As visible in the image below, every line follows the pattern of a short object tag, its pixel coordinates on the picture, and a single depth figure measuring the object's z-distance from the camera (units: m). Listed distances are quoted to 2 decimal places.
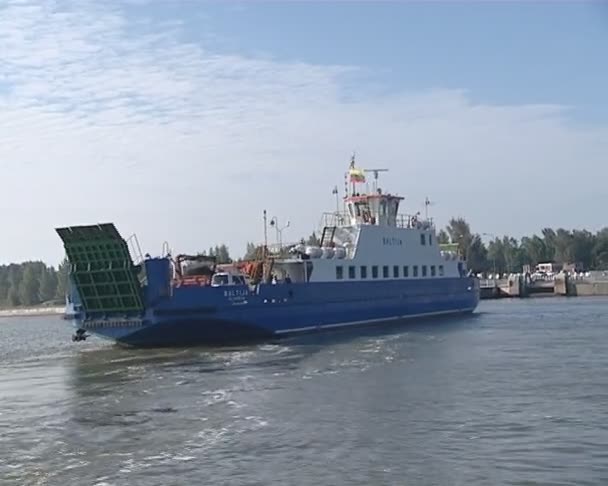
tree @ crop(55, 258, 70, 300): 151.25
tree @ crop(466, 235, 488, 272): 137.75
